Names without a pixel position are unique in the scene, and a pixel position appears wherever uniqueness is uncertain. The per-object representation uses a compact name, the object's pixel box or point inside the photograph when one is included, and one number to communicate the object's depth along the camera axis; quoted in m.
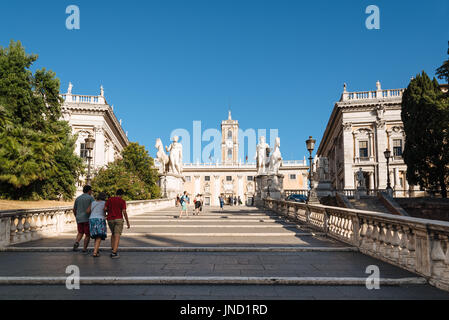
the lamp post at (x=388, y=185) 25.08
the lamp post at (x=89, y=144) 14.48
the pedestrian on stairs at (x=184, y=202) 17.12
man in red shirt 6.72
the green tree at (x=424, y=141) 25.20
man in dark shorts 7.20
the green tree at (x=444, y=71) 18.61
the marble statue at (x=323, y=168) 24.42
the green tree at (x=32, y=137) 19.62
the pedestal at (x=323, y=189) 24.45
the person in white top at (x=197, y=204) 19.20
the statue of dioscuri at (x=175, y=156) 31.17
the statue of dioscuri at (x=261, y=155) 26.84
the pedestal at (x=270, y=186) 25.18
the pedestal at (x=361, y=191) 27.65
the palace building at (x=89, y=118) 40.22
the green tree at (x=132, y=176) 29.73
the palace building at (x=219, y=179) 81.56
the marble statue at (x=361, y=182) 30.02
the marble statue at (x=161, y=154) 30.41
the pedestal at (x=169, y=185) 31.87
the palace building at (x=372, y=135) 39.16
